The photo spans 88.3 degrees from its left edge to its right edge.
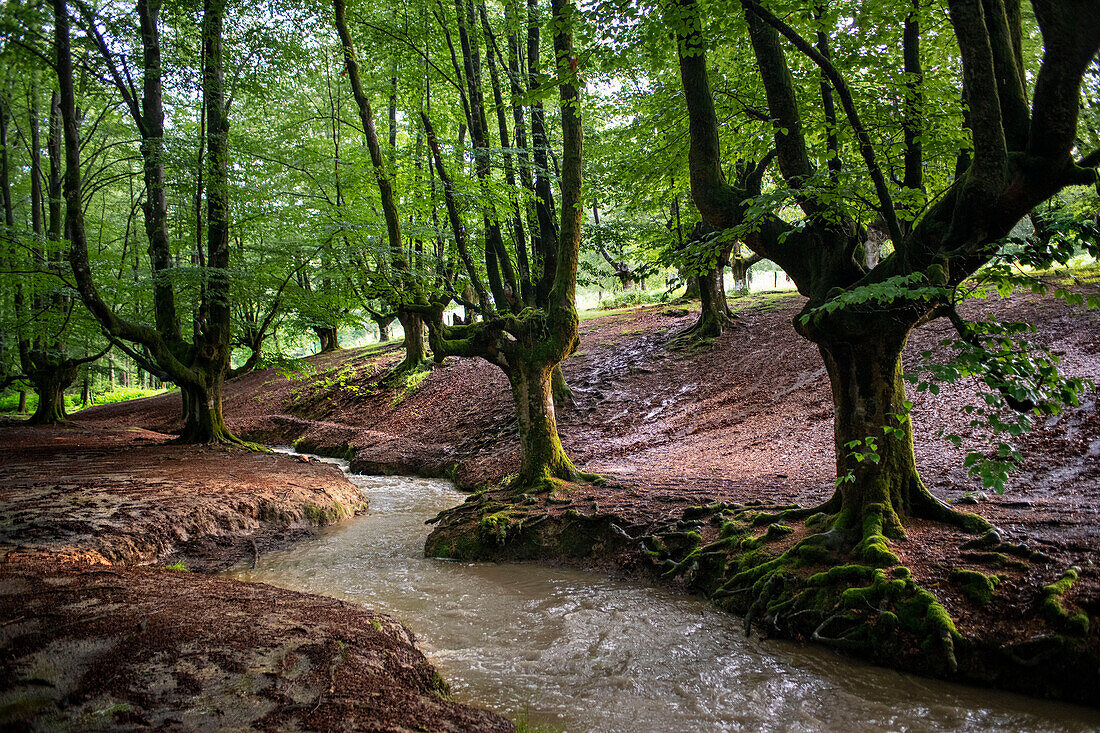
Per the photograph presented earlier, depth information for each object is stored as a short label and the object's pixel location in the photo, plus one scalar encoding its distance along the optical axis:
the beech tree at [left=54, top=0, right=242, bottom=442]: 10.12
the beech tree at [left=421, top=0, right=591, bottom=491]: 8.52
